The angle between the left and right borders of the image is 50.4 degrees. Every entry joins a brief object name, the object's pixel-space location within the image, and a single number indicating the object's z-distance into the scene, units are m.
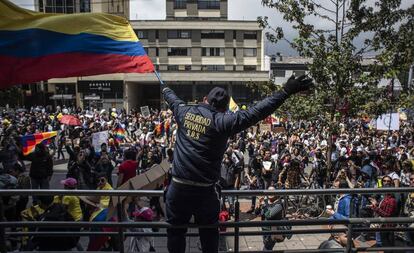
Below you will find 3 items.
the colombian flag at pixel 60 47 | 4.82
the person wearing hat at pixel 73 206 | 6.13
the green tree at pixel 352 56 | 10.39
